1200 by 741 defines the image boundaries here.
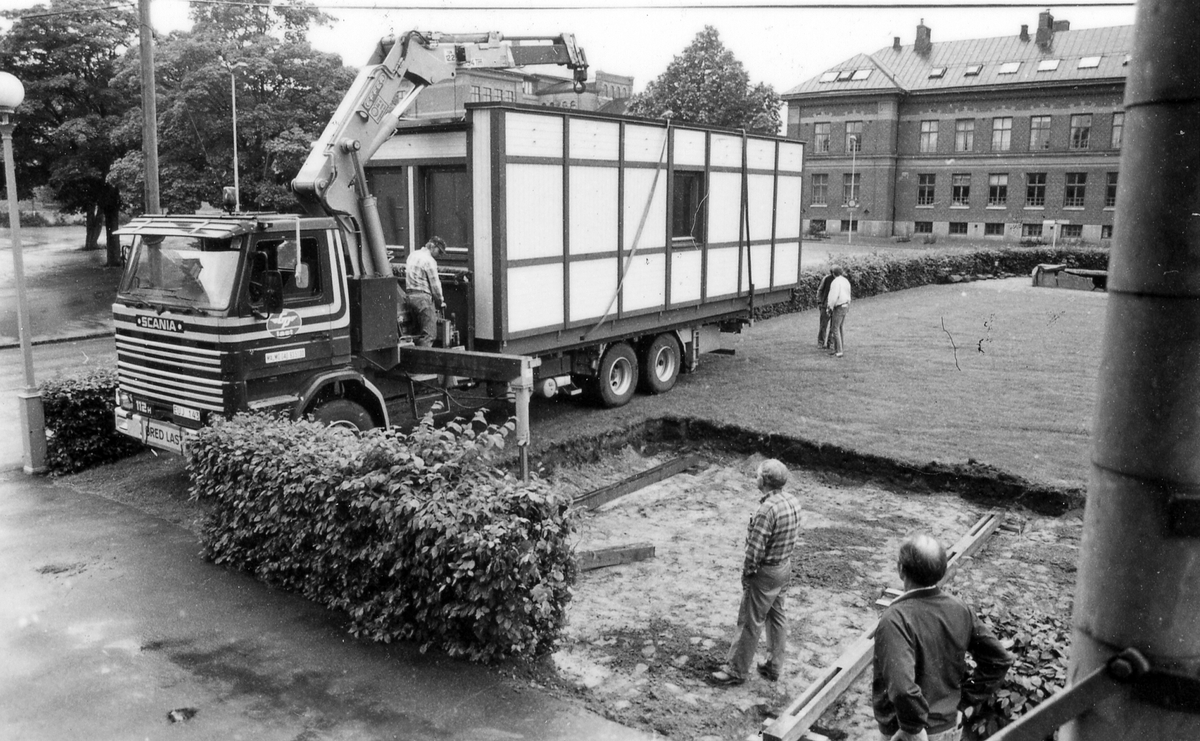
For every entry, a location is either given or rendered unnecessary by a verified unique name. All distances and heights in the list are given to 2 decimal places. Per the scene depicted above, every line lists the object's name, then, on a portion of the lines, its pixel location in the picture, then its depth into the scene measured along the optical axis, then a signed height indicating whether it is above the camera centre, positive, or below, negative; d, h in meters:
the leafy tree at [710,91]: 64.44 +8.74
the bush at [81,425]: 11.23 -2.40
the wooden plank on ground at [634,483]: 10.88 -3.16
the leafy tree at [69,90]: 33.03 +4.51
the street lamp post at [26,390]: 10.85 -1.96
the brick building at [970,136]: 53.81 +5.12
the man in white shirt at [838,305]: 18.44 -1.59
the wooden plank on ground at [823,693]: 5.34 -2.82
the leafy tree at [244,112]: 25.00 +2.85
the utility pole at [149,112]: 15.64 +1.76
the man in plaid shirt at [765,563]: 6.42 -2.29
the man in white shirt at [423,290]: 11.27 -0.81
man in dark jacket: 3.94 -1.76
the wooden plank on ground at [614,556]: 8.66 -3.07
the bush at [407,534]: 6.30 -2.20
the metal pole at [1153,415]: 1.42 -0.30
